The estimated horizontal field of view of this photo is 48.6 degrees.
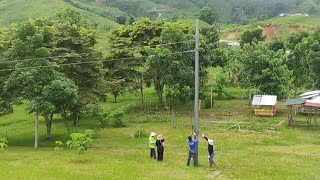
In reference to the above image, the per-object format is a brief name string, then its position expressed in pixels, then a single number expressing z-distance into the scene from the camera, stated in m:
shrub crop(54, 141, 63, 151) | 24.51
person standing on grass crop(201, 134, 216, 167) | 19.75
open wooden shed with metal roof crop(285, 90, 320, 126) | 31.12
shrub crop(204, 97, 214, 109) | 40.45
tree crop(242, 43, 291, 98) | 37.58
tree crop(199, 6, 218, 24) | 105.94
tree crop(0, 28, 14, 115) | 27.72
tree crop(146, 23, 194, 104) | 31.69
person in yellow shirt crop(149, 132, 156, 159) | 21.86
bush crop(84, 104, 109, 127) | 29.55
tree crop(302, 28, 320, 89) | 37.06
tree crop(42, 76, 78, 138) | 25.13
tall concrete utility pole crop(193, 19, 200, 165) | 19.81
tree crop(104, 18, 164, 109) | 37.73
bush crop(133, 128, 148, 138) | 29.38
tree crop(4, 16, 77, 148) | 25.26
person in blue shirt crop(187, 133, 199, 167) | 19.91
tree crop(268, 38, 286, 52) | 54.30
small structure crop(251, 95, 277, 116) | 35.66
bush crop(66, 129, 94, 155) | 21.97
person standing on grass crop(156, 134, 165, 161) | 21.54
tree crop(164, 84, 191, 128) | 32.08
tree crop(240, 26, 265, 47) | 75.90
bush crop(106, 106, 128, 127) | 32.25
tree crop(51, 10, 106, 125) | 30.83
